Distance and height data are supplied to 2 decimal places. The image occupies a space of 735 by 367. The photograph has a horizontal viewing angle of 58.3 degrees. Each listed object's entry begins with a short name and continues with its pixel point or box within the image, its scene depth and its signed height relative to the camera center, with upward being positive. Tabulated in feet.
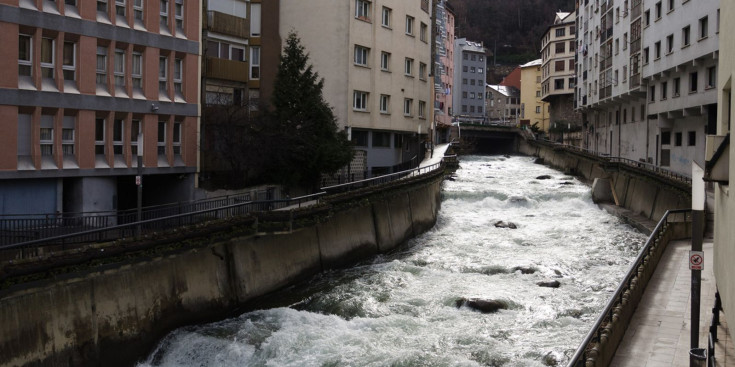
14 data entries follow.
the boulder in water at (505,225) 118.42 -12.26
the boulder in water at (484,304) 63.77 -14.49
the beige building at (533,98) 397.39 +36.30
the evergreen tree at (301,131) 98.73 +3.41
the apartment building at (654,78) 122.72 +18.56
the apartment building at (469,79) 424.05 +51.15
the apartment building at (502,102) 463.42 +38.77
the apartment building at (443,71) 240.32 +37.11
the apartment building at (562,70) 312.29 +42.02
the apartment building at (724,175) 37.06 -0.94
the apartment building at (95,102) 74.49 +6.10
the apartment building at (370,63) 129.70 +19.10
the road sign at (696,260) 29.99 -4.56
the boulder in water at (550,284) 73.77 -14.20
